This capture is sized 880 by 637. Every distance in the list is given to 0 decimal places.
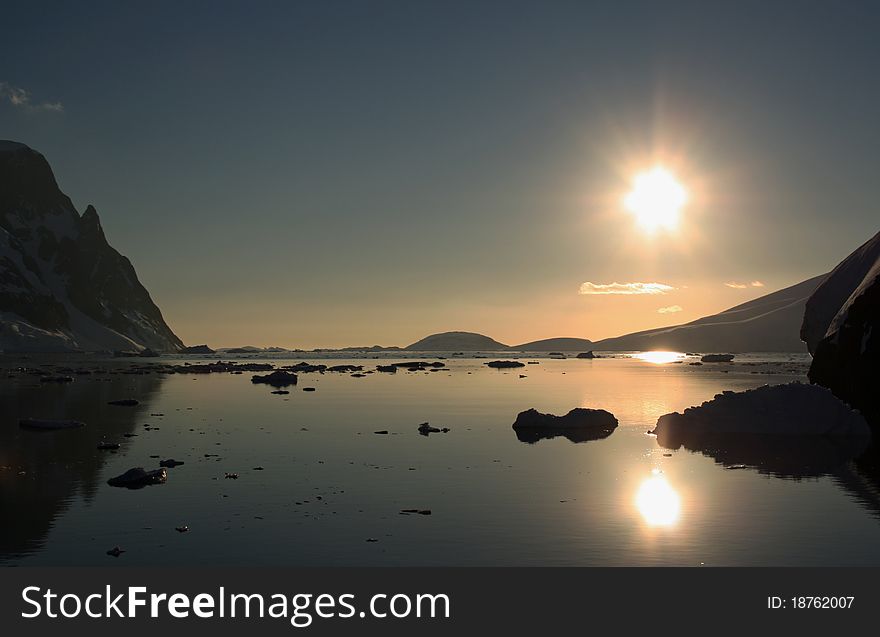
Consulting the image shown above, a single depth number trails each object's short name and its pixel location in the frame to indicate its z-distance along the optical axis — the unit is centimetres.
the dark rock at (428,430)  4528
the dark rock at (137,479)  2733
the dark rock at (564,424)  4688
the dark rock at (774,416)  4159
